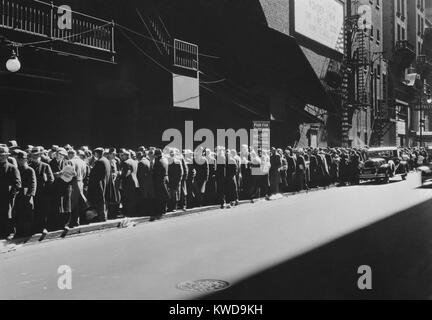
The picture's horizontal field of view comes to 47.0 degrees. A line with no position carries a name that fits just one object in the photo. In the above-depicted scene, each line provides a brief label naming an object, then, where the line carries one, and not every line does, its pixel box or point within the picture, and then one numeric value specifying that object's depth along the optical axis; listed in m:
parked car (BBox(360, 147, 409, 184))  25.34
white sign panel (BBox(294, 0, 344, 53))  30.98
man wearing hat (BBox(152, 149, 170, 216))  13.75
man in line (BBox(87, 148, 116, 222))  12.12
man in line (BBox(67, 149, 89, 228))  11.34
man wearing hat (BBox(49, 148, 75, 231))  10.90
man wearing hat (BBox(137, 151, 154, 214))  13.68
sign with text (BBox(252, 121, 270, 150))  25.37
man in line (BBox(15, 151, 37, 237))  10.26
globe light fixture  12.98
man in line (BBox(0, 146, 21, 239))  9.98
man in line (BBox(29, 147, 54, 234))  10.65
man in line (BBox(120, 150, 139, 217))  13.59
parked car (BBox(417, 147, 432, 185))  21.95
